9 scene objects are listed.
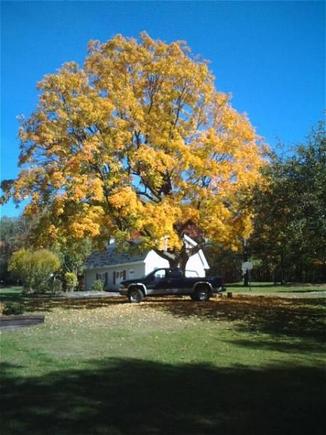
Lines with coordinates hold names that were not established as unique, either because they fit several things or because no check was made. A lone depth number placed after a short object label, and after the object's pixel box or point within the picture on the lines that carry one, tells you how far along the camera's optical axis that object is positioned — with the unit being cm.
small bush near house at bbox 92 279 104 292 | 4391
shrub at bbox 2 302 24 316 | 1632
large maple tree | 2097
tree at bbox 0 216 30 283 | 7450
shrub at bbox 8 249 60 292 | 3859
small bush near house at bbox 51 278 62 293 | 4171
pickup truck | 2462
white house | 4553
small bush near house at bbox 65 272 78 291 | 4469
